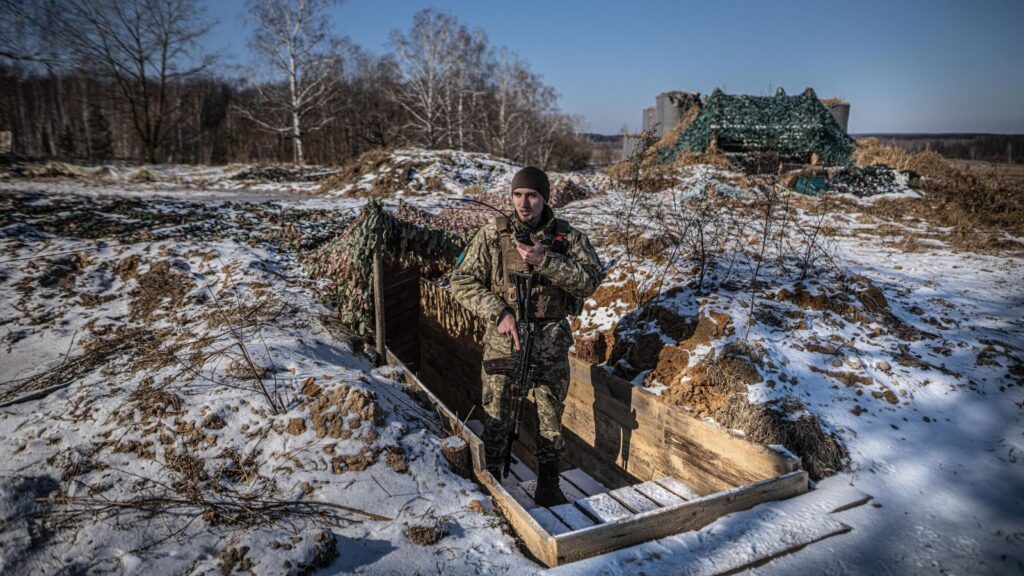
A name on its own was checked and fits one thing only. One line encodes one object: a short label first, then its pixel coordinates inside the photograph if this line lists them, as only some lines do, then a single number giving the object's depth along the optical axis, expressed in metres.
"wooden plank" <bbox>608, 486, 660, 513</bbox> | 3.05
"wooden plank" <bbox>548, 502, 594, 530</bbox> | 2.87
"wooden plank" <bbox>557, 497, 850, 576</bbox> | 2.29
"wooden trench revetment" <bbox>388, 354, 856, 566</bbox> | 2.46
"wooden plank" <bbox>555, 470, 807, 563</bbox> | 2.38
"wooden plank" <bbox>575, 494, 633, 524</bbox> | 2.94
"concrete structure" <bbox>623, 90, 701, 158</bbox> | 16.81
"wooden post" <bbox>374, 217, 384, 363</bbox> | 4.43
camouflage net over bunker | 13.72
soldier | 3.36
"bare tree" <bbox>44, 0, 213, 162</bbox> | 18.72
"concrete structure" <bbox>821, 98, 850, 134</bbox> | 15.57
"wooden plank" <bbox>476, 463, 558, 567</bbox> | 2.39
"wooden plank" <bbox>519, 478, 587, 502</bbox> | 3.73
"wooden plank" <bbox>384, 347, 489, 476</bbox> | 3.13
